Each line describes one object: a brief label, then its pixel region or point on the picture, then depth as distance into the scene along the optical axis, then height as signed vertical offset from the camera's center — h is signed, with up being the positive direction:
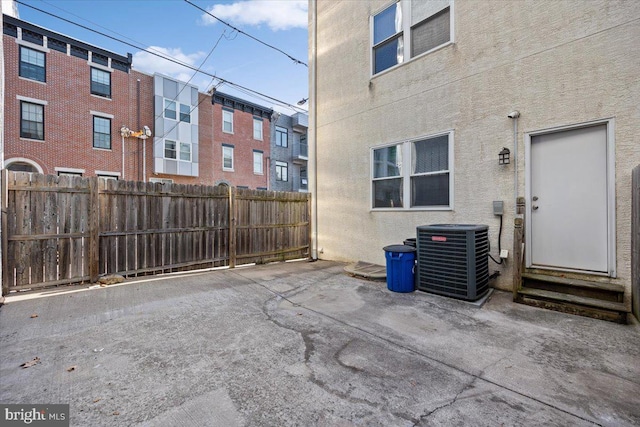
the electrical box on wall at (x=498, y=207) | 4.47 +0.07
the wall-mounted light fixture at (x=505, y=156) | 4.42 +0.86
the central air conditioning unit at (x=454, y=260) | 4.00 -0.72
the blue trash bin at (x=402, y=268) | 4.59 -0.91
